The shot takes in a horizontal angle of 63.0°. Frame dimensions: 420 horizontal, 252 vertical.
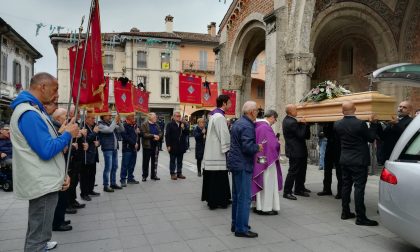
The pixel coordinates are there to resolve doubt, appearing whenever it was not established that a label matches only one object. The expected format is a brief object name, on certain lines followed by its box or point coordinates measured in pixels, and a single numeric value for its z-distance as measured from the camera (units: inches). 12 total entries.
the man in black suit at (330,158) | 291.7
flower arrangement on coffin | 270.7
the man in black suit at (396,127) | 221.0
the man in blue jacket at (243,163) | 187.8
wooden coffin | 223.3
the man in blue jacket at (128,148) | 347.6
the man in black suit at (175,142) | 390.3
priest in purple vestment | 233.8
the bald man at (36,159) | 114.9
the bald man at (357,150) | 210.1
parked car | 145.8
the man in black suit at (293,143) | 281.0
